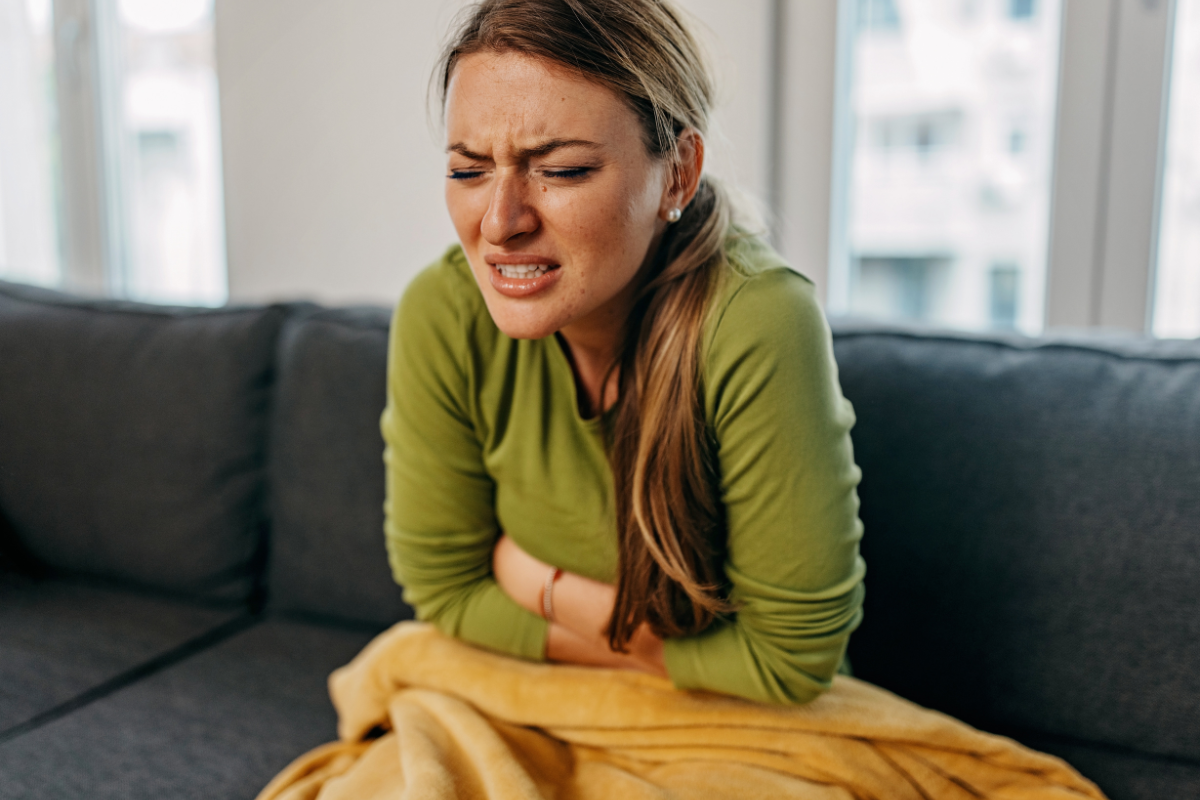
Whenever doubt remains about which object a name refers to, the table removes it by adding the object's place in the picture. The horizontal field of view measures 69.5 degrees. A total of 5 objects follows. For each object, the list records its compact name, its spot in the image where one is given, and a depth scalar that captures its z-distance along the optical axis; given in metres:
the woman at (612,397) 0.73
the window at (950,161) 1.43
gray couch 0.89
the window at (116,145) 2.27
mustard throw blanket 0.78
